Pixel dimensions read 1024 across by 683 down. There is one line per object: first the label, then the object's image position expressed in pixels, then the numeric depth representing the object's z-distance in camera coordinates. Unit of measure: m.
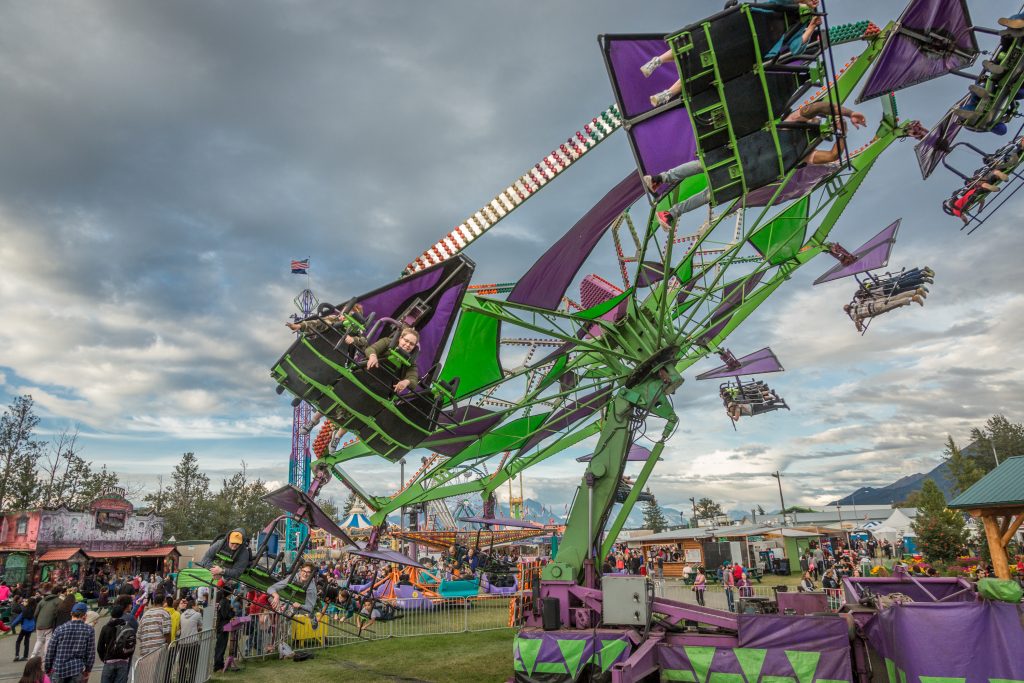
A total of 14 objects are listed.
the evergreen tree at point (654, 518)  112.02
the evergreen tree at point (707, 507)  112.38
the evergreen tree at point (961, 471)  43.29
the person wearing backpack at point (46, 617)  11.29
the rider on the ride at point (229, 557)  10.60
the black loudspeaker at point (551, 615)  9.52
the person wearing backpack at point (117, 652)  7.67
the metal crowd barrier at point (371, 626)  13.45
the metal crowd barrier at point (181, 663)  7.81
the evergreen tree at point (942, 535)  26.30
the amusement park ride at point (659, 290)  6.87
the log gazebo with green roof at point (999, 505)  12.95
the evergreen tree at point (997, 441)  64.94
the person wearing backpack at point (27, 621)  13.79
